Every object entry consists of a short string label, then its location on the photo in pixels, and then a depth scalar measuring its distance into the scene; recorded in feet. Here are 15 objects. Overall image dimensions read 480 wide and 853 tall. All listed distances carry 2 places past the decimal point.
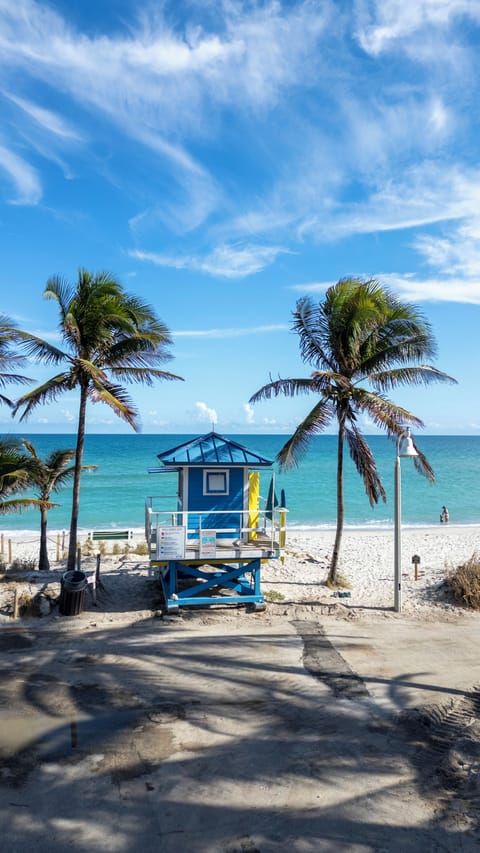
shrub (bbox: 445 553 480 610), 44.65
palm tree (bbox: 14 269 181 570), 46.57
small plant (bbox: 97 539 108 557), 69.71
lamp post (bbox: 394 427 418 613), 41.98
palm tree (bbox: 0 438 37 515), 53.88
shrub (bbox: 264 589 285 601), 47.50
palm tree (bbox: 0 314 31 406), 48.23
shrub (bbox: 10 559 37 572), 56.80
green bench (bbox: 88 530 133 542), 73.10
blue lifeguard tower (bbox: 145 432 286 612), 43.39
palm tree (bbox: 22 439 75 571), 58.95
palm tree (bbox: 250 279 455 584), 48.26
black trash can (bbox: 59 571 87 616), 42.45
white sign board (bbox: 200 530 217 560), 43.47
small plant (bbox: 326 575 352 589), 51.78
